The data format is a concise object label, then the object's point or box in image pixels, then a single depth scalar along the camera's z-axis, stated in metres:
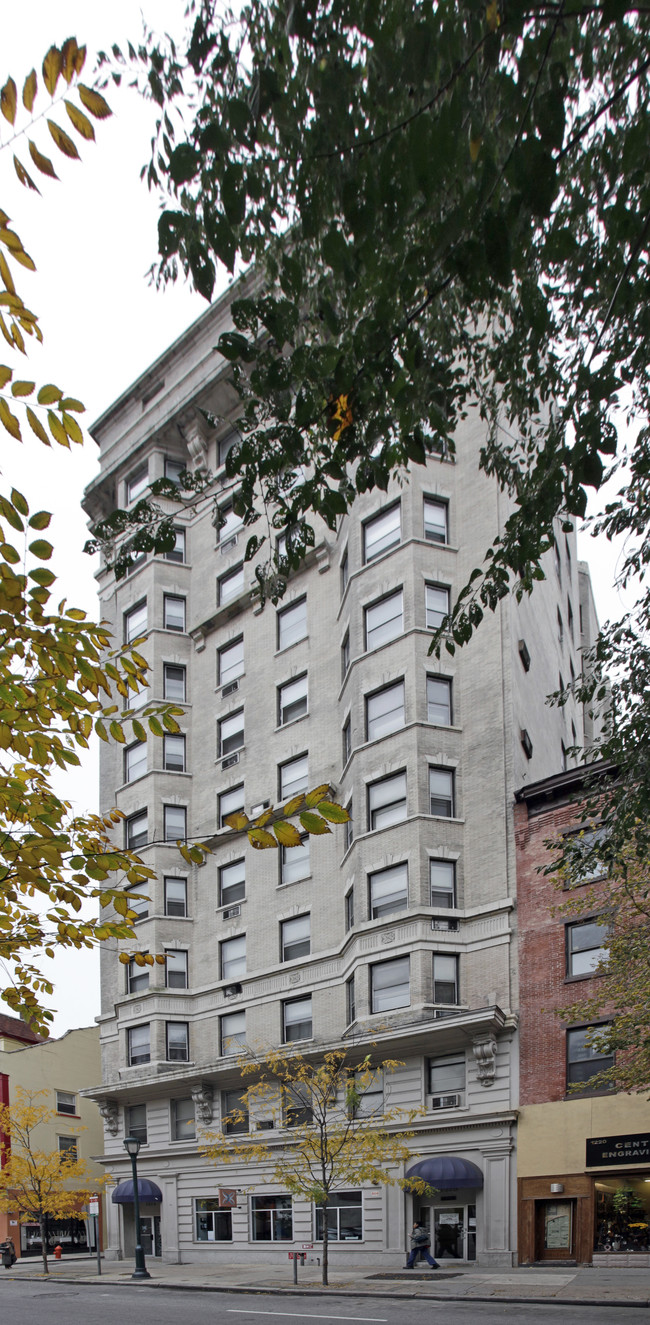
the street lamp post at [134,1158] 34.34
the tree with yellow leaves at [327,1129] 28.70
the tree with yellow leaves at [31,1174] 43.91
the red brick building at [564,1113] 27.14
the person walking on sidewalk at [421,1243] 28.42
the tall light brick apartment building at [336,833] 31.33
